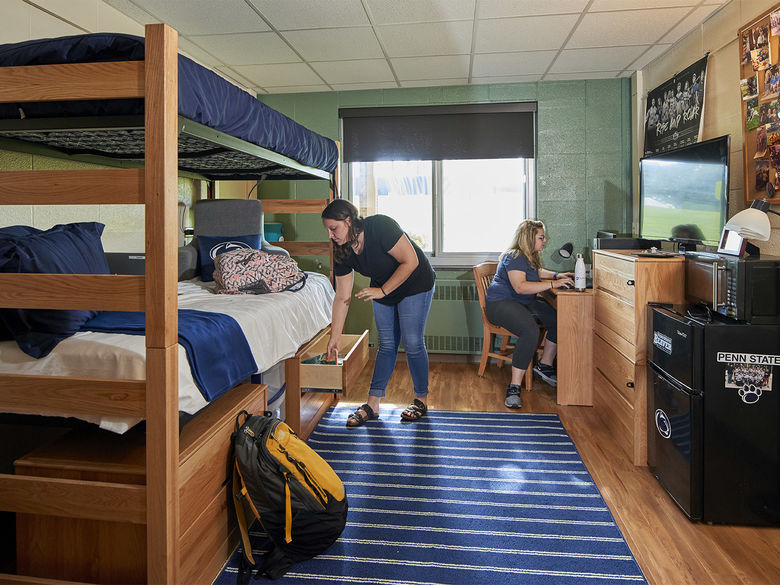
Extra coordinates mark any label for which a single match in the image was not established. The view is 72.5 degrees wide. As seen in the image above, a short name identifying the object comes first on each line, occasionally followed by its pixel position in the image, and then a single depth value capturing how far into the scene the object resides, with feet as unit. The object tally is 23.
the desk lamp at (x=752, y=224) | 6.41
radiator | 15.24
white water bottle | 10.61
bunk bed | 4.59
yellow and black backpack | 5.58
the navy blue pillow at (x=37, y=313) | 5.13
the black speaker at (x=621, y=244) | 10.87
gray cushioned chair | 11.60
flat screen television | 8.05
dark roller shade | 14.87
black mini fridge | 6.18
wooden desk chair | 12.78
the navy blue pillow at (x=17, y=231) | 6.25
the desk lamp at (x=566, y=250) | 13.71
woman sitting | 11.37
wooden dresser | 8.02
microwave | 6.08
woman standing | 9.02
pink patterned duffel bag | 9.66
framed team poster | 10.53
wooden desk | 10.57
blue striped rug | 5.61
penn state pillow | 11.21
